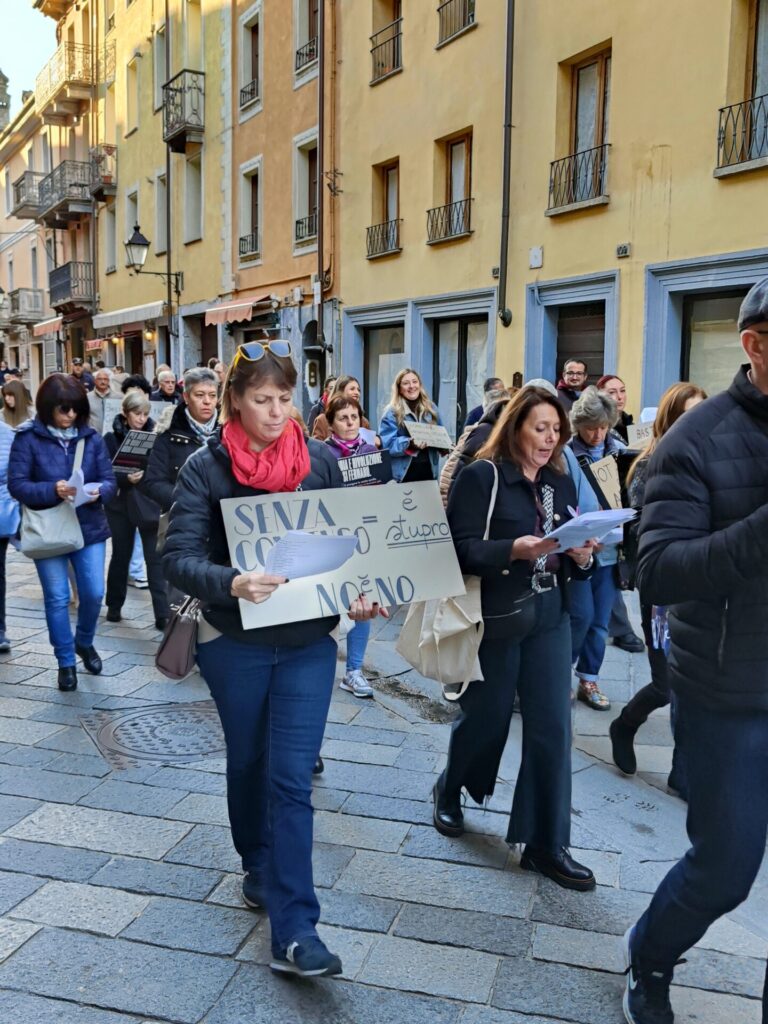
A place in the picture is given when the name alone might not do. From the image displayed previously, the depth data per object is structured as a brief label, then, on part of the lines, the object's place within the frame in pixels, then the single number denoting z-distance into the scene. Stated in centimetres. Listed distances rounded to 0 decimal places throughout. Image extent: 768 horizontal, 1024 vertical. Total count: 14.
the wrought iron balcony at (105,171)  3098
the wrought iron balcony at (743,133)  1006
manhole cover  472
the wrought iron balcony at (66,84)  3250
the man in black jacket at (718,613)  228
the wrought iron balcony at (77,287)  3344
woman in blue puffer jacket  576
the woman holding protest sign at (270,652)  287
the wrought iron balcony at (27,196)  3716
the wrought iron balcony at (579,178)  1205
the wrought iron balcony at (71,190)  3288
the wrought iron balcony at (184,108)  2392
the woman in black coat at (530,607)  354
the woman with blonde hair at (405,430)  771
